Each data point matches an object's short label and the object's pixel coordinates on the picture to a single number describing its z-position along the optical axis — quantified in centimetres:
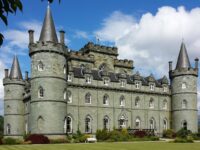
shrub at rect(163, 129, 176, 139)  5255
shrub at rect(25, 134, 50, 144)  3694
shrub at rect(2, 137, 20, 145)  3579
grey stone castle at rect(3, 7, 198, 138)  4231
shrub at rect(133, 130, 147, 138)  4633
